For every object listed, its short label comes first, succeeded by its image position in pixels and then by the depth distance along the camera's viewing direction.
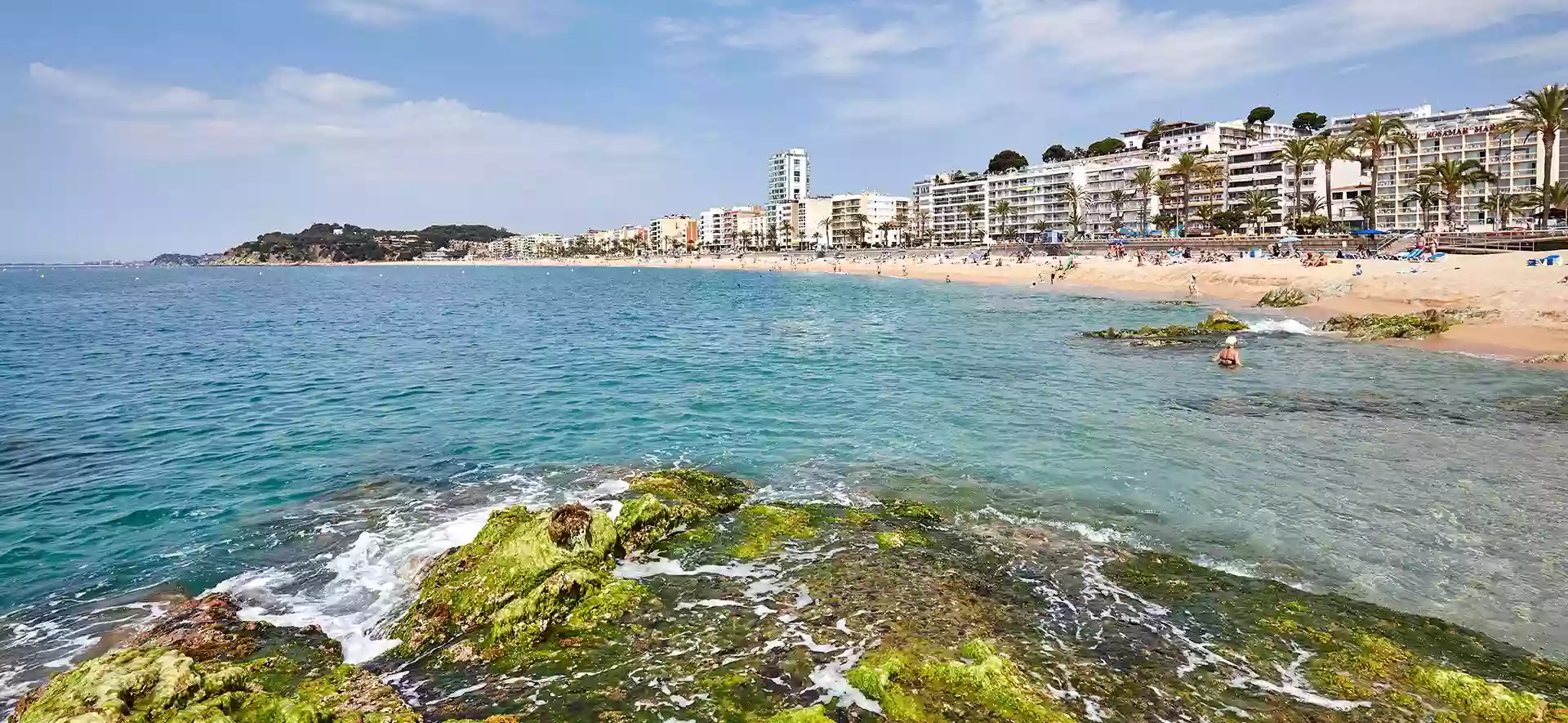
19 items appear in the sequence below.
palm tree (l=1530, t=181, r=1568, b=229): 65.69
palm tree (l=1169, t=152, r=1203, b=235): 104.62
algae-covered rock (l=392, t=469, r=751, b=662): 8.59
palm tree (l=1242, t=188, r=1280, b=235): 102.25
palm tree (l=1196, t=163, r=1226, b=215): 114.94
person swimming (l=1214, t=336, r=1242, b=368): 25.53
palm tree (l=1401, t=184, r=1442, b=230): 85.62
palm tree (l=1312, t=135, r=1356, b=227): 77.94
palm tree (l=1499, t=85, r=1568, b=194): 55.91
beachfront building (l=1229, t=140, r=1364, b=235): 113.75
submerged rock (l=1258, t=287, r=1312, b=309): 44.69
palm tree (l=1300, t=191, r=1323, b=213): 99.88
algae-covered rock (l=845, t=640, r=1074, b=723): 6.86
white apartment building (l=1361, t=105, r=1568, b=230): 101.44
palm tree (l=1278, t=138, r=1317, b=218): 86.88
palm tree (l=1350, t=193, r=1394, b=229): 94.39
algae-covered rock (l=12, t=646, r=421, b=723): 6.43
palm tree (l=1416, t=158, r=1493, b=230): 70.06
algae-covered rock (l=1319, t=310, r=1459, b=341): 30.59
